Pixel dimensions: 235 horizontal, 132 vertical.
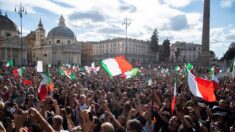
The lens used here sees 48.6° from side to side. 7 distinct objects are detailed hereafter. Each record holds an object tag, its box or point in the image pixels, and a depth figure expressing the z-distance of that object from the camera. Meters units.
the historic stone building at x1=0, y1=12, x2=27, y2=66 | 78.50
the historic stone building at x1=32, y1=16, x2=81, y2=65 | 93.38
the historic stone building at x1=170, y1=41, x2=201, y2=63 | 125.19
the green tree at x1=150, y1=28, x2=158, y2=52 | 90.12
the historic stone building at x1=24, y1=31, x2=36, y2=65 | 104.72
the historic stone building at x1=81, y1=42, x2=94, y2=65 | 115.71
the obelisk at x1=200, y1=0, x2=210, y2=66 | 32.00
